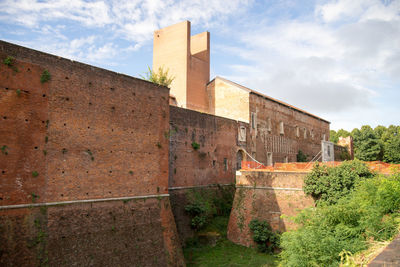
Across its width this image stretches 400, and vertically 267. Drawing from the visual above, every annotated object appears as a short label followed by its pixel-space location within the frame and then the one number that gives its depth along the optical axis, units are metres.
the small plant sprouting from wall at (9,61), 9.29
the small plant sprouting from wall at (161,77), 24.72
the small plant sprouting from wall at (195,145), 18.62
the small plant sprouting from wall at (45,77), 10.06
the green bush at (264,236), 15.70
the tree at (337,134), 58.93
